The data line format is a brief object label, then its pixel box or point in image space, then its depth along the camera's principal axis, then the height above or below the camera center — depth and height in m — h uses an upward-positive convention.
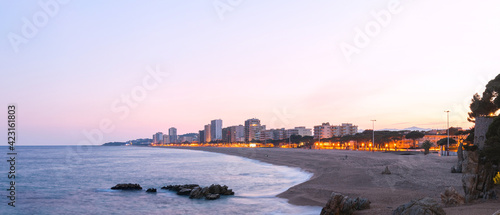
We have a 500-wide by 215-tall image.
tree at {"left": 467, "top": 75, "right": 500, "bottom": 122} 22.91 +2.11
